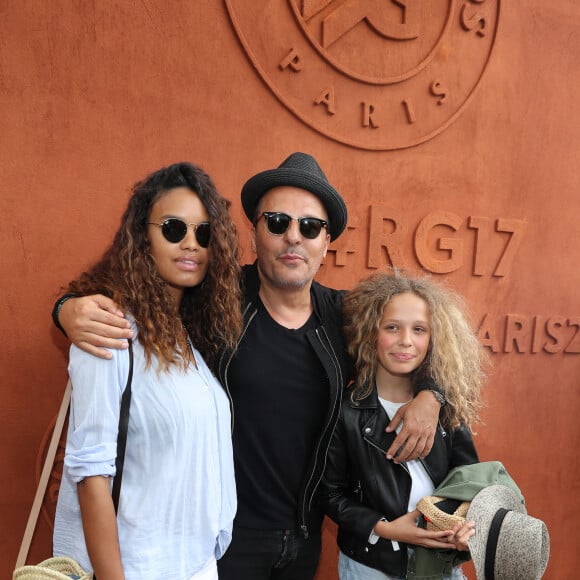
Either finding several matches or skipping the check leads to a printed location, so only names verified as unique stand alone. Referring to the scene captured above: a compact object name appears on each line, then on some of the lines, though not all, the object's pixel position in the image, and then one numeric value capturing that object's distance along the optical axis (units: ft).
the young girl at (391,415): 6.76
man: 6.97
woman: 4.83
